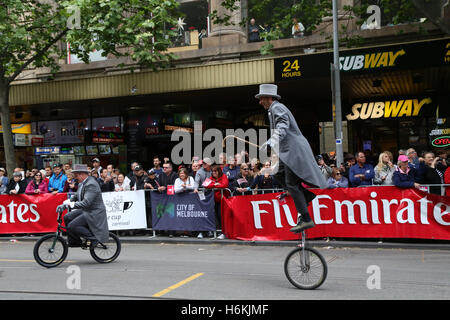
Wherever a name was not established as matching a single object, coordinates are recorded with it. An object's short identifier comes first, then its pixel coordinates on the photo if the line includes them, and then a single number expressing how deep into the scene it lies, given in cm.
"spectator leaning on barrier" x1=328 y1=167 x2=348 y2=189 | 1112
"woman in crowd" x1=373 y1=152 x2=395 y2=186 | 1110
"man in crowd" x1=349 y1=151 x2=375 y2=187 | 1138
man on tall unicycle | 605
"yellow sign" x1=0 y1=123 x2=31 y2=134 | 2417
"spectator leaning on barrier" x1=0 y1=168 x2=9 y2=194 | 1546
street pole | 1376
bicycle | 865
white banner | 1293
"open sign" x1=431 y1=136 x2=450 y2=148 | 1755
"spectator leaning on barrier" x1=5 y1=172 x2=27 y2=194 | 1466
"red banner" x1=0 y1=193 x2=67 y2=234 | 1384
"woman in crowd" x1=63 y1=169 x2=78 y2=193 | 1411
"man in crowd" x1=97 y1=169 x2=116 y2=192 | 1378
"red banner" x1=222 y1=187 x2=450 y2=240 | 1005
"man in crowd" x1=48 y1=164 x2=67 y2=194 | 1459
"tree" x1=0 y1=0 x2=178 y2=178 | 1512
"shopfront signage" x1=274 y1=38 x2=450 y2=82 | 1412
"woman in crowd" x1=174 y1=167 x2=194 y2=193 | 1241
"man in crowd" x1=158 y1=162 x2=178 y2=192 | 1287
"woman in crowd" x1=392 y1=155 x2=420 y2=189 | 1012
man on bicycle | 883
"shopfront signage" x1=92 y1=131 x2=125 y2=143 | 1953
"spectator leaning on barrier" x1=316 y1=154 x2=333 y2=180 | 1111
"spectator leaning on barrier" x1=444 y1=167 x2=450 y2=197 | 1018
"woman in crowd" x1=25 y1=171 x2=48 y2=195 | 1456
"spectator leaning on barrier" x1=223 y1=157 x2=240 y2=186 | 1247
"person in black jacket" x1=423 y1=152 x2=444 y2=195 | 1014
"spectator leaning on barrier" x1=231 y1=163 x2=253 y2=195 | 1170
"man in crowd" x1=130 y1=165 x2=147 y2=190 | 1330
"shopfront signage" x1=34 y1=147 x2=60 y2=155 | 2347
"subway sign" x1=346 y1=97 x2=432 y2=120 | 1839
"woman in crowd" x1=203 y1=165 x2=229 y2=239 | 1207
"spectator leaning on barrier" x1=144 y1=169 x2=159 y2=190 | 1298
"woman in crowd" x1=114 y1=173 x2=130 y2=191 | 1351
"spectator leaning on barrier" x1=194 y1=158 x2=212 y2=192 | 1248
